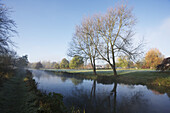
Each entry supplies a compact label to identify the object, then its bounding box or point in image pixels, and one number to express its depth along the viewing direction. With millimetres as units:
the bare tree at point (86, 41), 22458
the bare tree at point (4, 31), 11539
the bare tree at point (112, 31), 16938
